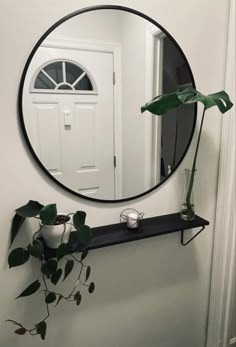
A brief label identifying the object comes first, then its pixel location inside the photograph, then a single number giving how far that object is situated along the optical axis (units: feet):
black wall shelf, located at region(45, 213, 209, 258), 3.44
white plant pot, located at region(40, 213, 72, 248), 3.13
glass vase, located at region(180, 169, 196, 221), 4.02
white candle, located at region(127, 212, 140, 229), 3.68
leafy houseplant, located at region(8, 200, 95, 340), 2.89
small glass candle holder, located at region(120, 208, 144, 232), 3.68
